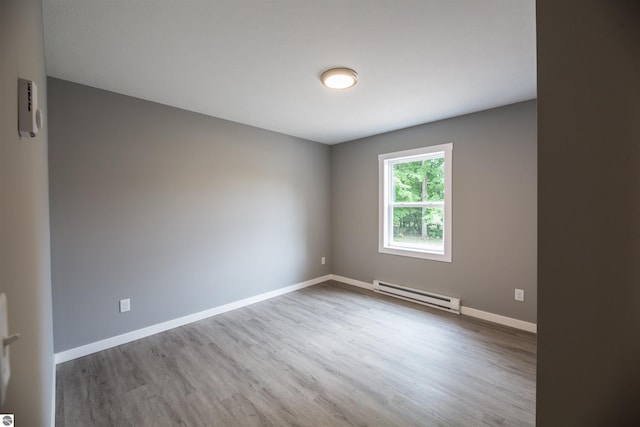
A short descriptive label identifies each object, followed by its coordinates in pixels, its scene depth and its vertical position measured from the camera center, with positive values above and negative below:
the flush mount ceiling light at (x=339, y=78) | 2.19 +1.10
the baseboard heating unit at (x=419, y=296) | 3.37 -1.22
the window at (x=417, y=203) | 3.51 +0.07
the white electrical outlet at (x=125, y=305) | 2.65 -0.93
